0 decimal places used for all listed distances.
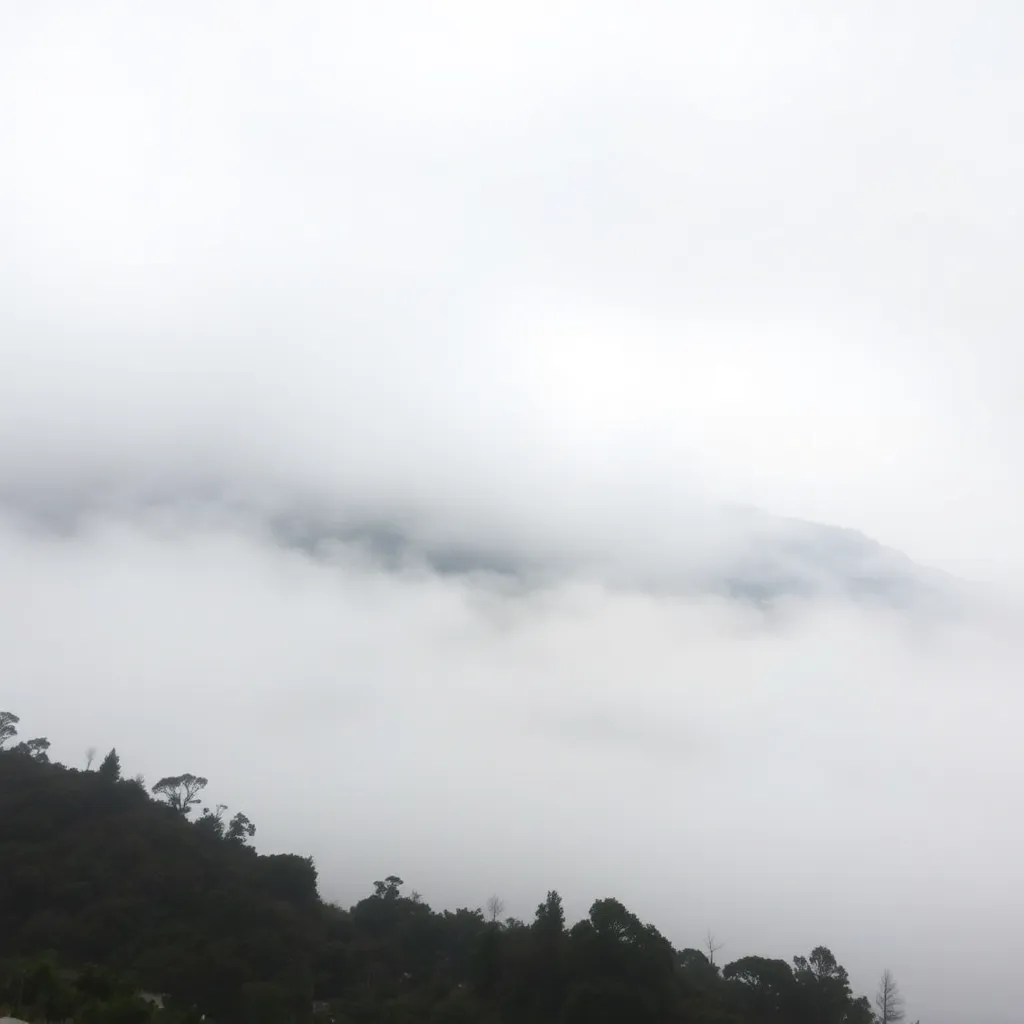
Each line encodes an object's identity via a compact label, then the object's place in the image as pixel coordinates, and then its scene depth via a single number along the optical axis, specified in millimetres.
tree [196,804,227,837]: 111938
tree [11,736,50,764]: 125788
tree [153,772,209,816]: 123375
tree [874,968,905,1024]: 86562
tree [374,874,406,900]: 107125
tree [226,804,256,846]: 112612
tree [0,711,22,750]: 138612
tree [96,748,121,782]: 100656
